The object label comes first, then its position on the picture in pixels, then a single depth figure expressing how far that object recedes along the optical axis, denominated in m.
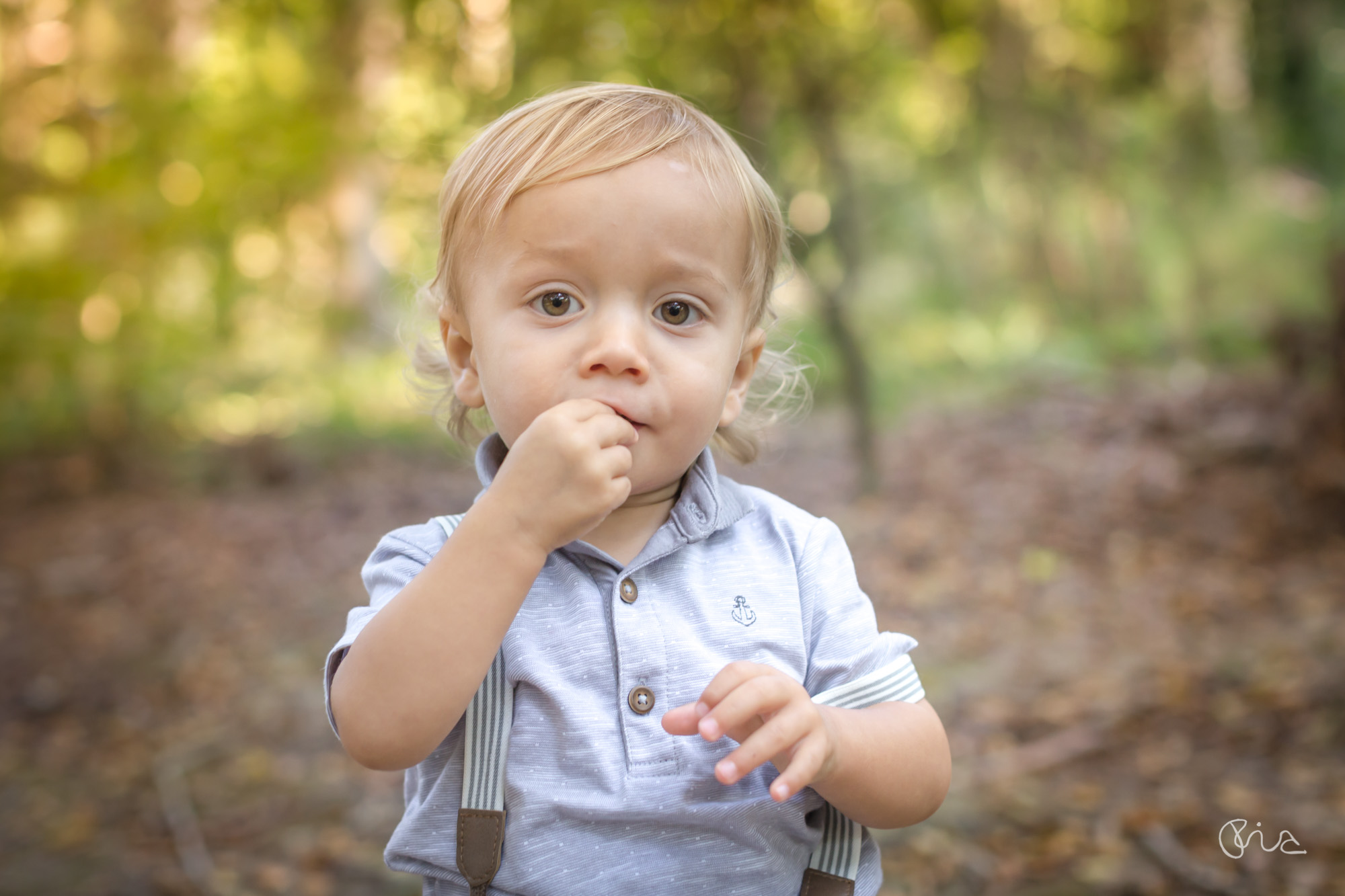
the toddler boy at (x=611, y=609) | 1.02
